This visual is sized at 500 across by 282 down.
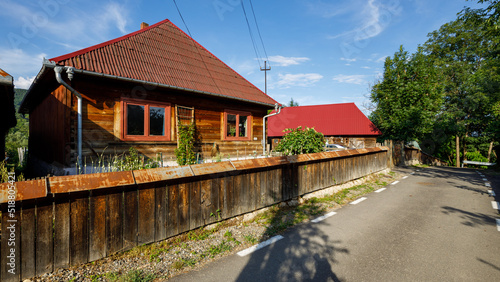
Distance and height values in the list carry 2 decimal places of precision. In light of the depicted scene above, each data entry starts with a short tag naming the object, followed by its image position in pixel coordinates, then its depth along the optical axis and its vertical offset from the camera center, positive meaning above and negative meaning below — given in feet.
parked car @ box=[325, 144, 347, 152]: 65.92 -1.40
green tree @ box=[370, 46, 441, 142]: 58.44 +11.87
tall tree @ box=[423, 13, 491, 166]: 87.66 +27.21
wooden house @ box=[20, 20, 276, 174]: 22.58 +5.10
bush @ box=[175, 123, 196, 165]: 27.56 -0.54
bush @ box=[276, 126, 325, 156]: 26.32 -0.07
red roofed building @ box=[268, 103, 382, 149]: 80.23 +7.40
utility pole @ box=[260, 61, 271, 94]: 129.90 +41.40
